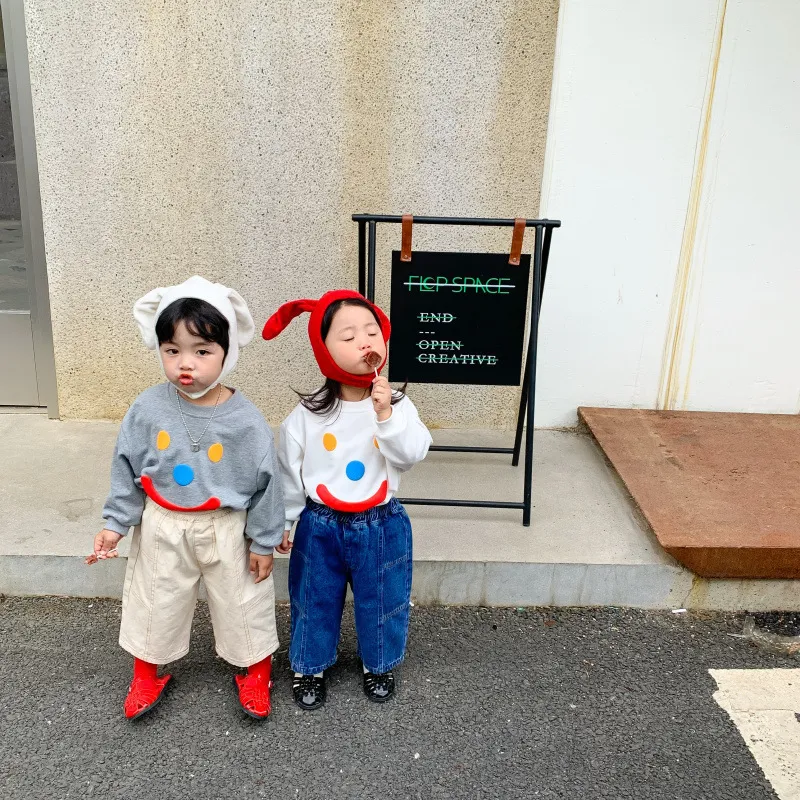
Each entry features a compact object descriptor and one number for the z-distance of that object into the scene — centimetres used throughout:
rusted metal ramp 318
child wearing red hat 240
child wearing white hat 230
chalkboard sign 338
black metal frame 321
